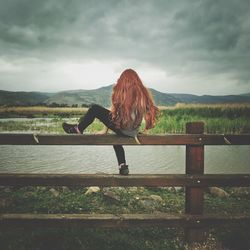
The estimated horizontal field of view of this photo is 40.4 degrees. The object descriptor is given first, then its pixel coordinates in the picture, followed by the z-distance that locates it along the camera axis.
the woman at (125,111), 4.39
